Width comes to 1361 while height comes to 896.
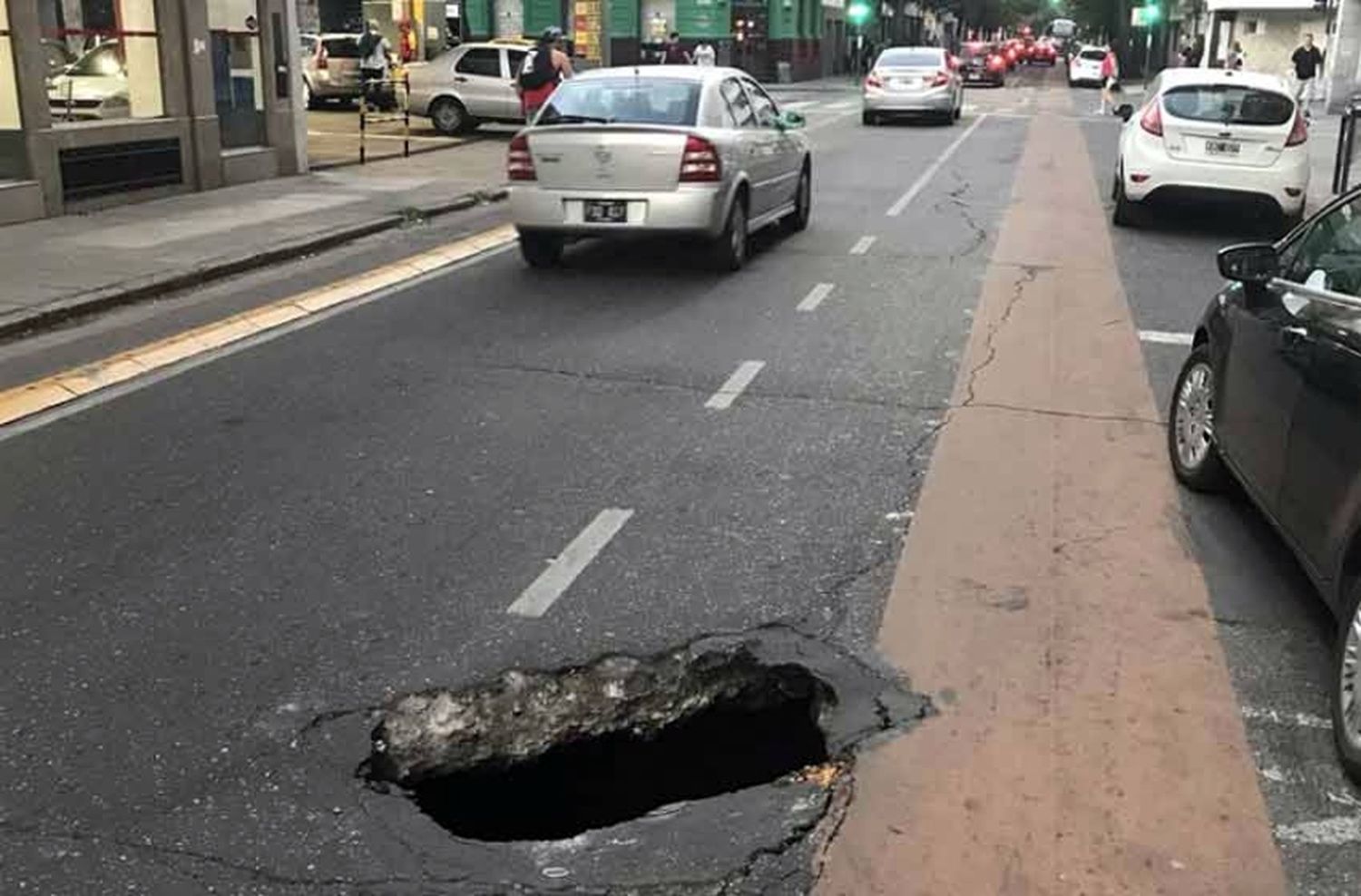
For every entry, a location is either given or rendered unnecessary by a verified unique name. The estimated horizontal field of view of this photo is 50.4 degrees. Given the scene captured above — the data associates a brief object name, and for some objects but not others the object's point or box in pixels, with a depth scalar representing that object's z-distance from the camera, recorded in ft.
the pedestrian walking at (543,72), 70.13
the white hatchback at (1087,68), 182.29
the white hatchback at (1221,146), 46.70
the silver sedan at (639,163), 36.50
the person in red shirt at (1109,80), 128.88
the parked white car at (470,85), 85.10
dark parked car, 13.58
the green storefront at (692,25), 164.04
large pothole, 13.16
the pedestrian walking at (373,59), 90.40
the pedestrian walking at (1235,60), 128.77
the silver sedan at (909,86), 97.81
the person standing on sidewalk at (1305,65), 111.14
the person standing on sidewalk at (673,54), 139.23
